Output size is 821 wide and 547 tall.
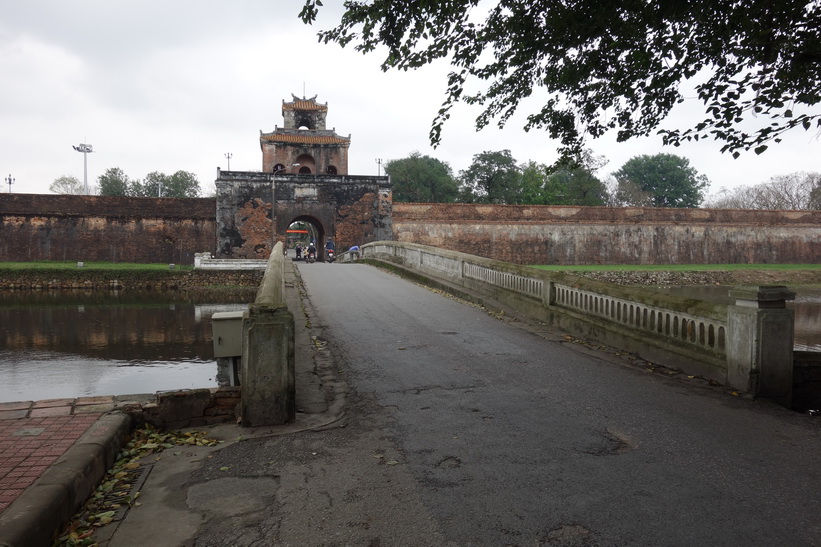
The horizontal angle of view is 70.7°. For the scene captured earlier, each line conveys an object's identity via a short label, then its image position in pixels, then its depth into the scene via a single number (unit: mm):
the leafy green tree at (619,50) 5641
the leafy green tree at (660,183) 64500
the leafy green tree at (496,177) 53656
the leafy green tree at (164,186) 66688
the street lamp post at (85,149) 55744
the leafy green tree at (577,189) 53281
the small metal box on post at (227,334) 5352
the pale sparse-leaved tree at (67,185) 78438
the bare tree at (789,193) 55812
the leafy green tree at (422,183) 55625
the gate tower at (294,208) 31938
